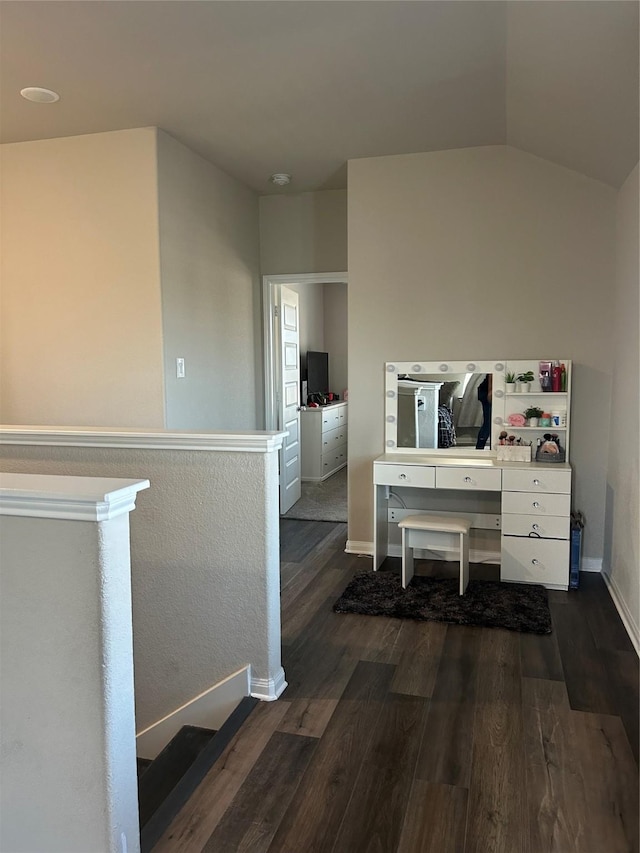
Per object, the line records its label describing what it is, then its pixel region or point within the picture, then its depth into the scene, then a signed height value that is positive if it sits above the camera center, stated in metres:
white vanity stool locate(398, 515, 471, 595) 3.46 -0.87
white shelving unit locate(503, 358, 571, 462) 3.77 -0.18
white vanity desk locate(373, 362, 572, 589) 3.56 -0.79
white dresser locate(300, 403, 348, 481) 6.64 -0.73
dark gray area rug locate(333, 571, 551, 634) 3.14 -1.23
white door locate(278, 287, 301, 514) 5.34 -0.20
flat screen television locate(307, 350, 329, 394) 7.29 +0.02
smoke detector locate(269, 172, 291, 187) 4.39 +1.39
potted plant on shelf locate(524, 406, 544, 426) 3.83 -0.26
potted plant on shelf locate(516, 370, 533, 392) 3.83 -0.06
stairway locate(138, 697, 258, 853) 1.80 -1.43
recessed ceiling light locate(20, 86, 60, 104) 3.03 +1.38
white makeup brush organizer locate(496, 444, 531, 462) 3.79 -0.49
